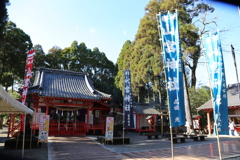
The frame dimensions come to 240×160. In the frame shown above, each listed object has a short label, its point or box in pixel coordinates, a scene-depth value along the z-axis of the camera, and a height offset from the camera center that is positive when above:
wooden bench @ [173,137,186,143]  10.68 -1.87
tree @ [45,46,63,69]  29.64 +8.96
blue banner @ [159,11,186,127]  5.22 +1.35
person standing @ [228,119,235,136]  14.37 -1.45
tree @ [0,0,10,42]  12.07 +6.87
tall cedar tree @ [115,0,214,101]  14.30 +7.05
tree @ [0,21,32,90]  19.95 +6.77
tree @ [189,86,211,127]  21.72 +1.44
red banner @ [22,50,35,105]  10.53 +2.69
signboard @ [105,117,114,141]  9.40 -0.96
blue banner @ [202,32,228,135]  6.02 +1.13
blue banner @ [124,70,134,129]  9.72 +0.42
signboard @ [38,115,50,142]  8.31 -0.82
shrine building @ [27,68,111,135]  13.18 +0.75
